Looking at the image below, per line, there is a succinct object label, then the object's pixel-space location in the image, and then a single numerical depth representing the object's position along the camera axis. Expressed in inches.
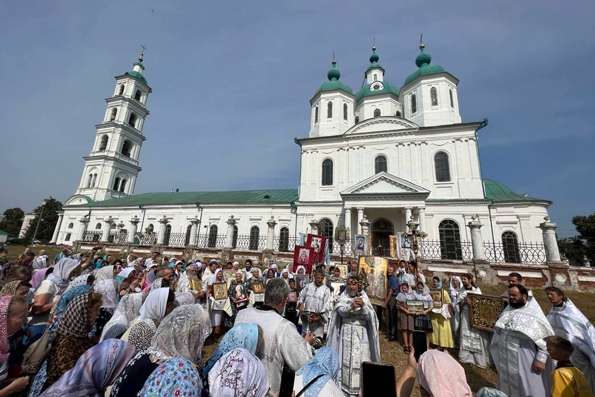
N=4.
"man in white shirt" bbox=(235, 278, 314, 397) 95.2
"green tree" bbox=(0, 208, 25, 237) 2037.4
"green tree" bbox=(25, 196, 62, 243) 1800.0
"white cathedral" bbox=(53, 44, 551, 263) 763.4
